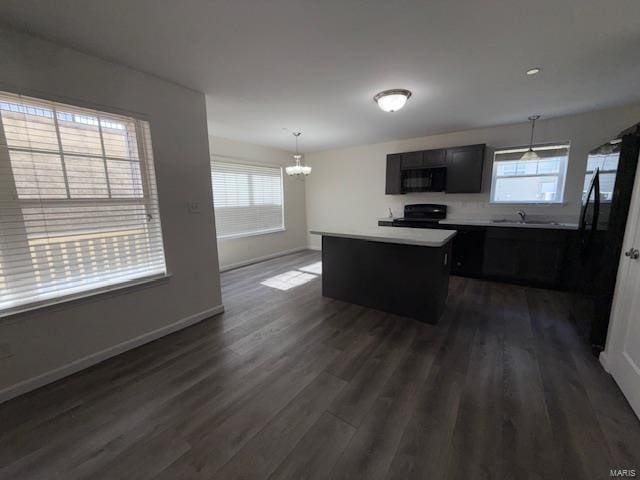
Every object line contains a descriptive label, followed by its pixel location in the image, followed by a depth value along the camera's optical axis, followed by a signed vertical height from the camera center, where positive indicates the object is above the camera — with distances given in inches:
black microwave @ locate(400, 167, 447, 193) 174.9 +14.9
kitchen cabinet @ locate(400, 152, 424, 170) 178.7 +29.3
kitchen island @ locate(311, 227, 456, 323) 101.0 -30.8
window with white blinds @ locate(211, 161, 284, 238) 180.4 +3.1
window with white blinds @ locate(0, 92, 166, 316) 66.1 +0.9
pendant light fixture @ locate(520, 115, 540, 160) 126.5 +31.2
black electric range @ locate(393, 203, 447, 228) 176.1 -11.4
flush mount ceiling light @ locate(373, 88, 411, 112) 98.7 +40.6
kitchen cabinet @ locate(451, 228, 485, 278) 154.9 -33.3
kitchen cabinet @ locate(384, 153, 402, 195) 188.7 +19.5
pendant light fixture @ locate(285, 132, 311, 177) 163.2 +21.2
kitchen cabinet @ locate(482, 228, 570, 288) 134.3 -32.3
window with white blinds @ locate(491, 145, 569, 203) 147.8 +14.4
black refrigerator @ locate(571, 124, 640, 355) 72.9 -10.7
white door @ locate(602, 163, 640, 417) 62.9 -34.3
